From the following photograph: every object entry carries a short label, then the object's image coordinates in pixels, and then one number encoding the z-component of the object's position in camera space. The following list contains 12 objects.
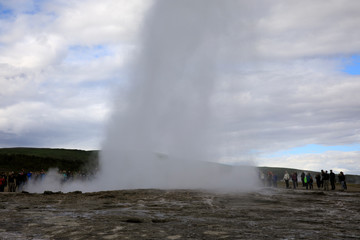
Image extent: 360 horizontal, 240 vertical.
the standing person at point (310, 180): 24.75
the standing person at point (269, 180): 28.33
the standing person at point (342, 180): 22.73
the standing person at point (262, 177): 28.02
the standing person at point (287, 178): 26.28
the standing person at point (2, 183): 21.44
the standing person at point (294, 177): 25.60
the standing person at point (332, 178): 23.08
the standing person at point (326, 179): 23.26
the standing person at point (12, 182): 21.70
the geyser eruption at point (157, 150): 22.86
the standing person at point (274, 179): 28.18
